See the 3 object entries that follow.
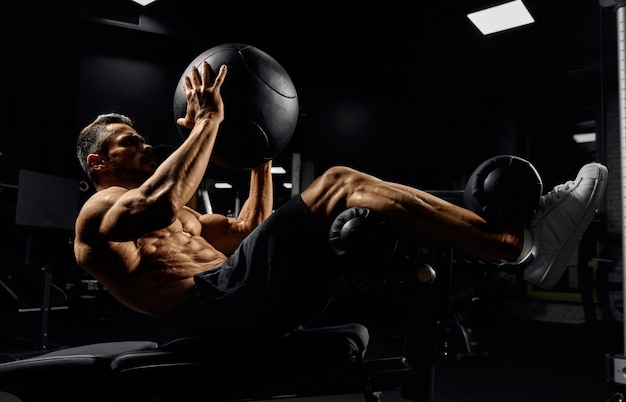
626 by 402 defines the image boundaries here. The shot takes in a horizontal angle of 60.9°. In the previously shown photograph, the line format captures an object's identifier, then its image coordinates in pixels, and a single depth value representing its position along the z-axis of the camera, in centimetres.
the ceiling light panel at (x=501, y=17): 514
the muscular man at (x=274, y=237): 134
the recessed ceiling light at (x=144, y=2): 514
